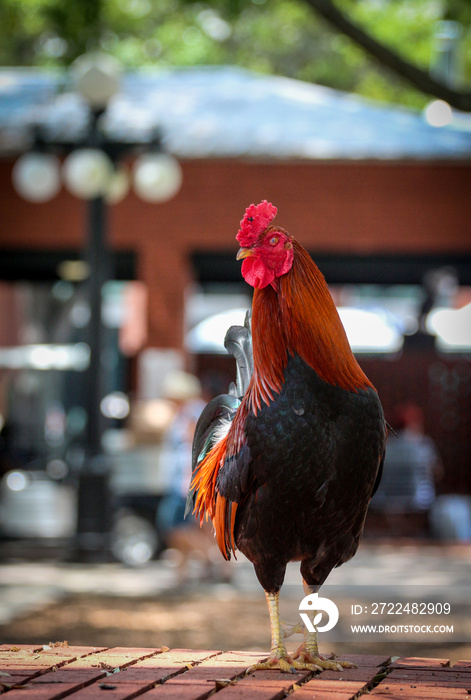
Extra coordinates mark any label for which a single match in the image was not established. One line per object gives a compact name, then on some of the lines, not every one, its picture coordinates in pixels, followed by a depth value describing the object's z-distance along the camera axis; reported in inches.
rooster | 126.8
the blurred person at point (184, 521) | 382.9
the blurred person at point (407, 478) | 492.1
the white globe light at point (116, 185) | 418.3
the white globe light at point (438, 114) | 656.3
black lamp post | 398.9
